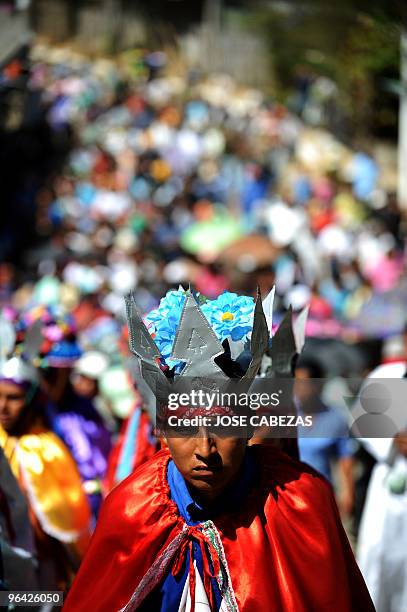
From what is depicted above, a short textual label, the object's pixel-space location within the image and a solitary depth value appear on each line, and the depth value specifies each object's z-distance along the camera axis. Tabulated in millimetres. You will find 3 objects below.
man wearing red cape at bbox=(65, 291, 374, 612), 6180
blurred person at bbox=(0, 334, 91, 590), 9430
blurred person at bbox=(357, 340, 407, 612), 10211
